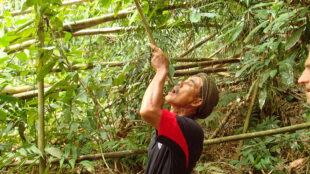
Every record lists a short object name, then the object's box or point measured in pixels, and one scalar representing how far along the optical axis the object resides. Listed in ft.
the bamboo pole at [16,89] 10.03
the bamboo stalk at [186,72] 11.91
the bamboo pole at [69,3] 11.54
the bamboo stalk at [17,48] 9.87
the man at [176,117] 6.14
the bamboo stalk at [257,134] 8.87
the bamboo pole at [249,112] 11.40
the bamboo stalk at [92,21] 10.36
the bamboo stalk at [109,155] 8.70
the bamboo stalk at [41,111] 8.08
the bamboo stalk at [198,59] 11.03
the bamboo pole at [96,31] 11.33
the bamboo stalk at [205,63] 11.78
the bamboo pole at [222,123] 12.70
